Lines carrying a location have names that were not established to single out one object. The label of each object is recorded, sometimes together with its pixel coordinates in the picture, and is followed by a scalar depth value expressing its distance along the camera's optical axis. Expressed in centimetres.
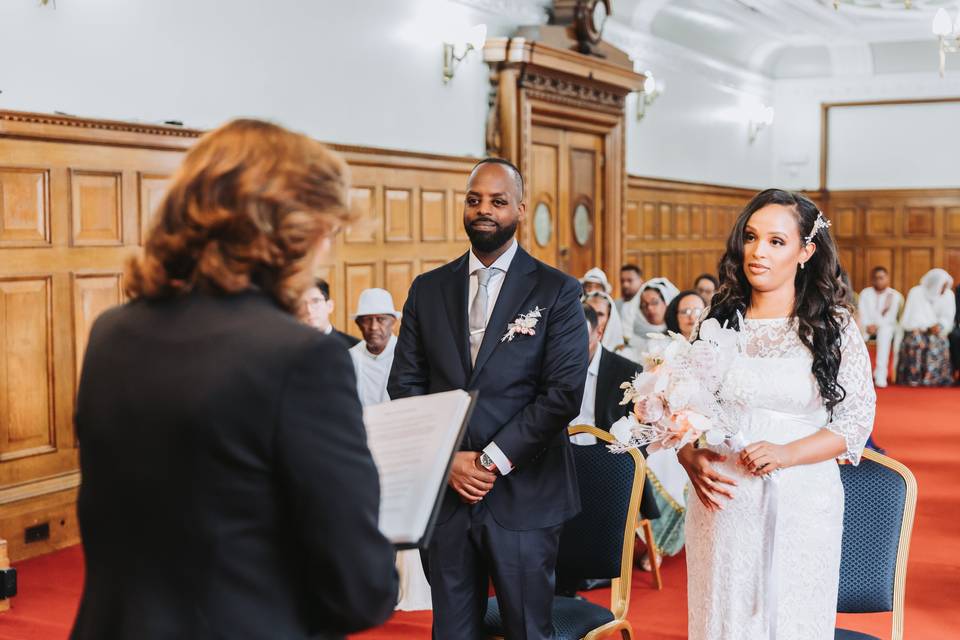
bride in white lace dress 280
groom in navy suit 300
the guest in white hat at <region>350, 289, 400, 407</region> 577
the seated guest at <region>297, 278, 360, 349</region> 506
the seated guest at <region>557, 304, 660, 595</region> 524
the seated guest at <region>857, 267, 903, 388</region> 1420
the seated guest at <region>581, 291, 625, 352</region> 644
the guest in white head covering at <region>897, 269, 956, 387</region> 1362
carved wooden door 1059
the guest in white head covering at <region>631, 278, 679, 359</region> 819
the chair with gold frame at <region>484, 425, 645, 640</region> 337
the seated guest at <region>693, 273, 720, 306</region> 955
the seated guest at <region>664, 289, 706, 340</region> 631
